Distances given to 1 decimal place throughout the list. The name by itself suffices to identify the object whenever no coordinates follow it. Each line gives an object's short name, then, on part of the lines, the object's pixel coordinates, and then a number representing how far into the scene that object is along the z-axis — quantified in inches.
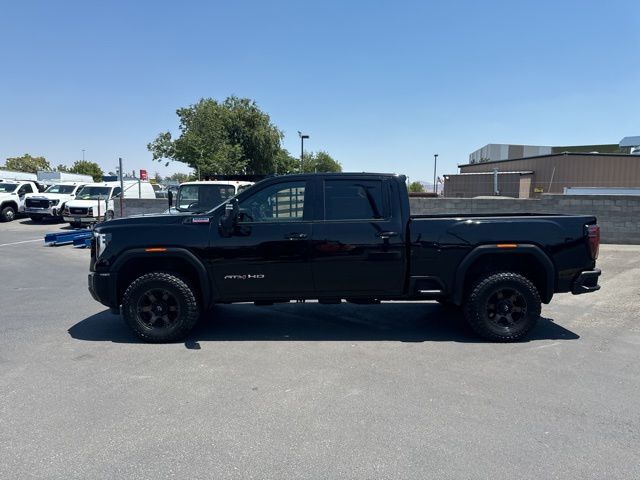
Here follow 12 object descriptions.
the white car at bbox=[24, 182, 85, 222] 813.9
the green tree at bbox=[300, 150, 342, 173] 2531.3
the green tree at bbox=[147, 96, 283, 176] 1249.4
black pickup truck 197.6
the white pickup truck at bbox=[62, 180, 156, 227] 715.4
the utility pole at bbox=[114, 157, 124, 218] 585.3
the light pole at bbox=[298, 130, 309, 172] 1405.0
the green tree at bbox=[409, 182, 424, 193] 2806.6
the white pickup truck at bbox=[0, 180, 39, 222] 839.7
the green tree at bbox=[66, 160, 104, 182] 3344.0
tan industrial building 913.5
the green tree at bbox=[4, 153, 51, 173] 3223.4
